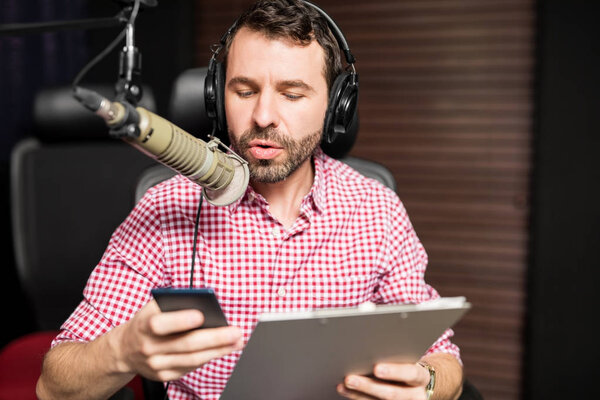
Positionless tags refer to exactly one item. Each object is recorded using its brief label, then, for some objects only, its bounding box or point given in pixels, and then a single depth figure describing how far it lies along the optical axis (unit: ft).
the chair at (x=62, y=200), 5.11
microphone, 1.80
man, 3.23
